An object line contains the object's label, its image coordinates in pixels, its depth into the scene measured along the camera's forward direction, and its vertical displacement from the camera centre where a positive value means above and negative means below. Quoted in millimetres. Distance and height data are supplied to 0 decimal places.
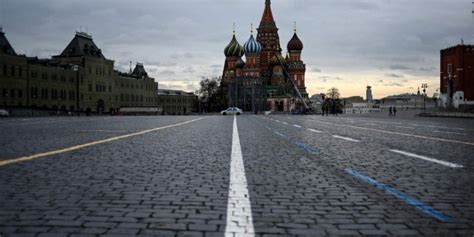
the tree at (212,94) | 126750 +3699
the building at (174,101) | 172362 +2516
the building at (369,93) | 197150 +6118
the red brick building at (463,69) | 100688 +8166
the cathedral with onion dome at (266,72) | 116625 +8910
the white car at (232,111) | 80994 -504
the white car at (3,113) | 57462 -623
